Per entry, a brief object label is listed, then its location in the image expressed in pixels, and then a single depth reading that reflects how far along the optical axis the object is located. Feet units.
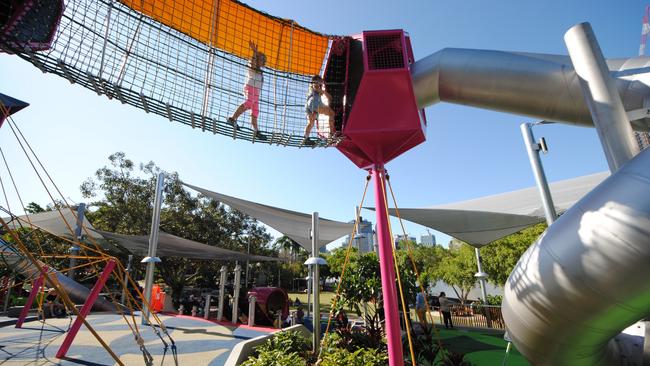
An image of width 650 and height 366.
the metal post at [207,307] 35.10
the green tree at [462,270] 80.33
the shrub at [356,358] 16.08
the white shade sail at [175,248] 48.13
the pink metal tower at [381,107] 13.94
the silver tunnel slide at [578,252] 6.37
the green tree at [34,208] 95.29
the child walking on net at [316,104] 14.76
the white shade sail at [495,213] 33.58
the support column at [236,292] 32.96
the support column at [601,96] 8.34
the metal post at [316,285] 20.36
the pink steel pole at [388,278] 13.43
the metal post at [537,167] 24.03
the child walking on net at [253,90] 12.82
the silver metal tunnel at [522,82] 9.19
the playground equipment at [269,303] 36.45
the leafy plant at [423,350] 19.14
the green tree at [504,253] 65.00
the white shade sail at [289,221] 36.37
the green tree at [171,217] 76.95
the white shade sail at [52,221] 47.32
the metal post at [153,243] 26.05
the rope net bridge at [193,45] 8.81
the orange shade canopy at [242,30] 12.52
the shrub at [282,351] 16.10
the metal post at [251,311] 31.01
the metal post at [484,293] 39.39
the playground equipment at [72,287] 35.43
